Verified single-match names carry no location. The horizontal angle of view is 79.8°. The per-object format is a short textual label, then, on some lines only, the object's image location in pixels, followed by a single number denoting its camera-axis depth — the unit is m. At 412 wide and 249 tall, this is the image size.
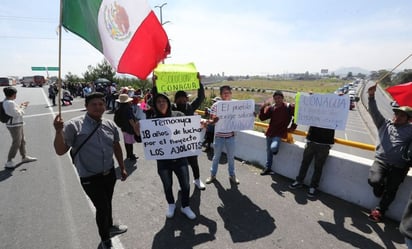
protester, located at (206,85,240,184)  5.07
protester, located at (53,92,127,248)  2.93
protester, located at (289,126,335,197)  4.70
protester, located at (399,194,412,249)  2.44
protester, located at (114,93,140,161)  6.13
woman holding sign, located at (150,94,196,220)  3.88
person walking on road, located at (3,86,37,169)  5.93
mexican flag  3.21
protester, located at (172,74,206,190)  4.60
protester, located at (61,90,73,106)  21.19
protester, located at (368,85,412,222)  3.77
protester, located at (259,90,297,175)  5.39
